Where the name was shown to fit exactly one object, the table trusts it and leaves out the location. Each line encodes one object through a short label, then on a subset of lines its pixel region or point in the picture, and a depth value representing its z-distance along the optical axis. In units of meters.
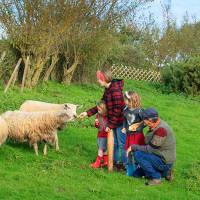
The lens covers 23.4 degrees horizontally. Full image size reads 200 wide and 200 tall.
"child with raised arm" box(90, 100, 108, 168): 8.84
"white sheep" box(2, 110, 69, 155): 9.15
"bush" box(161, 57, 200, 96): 24.86
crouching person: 8.22
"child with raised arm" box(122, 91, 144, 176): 8.55
